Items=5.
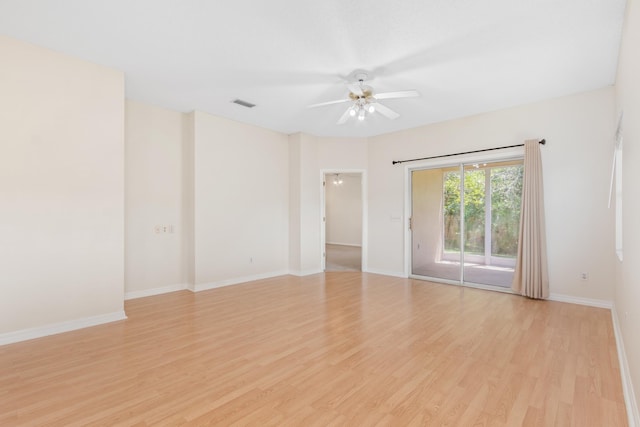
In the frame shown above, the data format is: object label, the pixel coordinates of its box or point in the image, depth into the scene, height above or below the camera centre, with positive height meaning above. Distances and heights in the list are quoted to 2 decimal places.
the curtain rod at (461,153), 4.40 +1.02
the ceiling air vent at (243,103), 4.49 +1.67
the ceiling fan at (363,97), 3.50 +1.40
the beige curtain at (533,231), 4.35 -0.25
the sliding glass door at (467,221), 4.95 -0.14
